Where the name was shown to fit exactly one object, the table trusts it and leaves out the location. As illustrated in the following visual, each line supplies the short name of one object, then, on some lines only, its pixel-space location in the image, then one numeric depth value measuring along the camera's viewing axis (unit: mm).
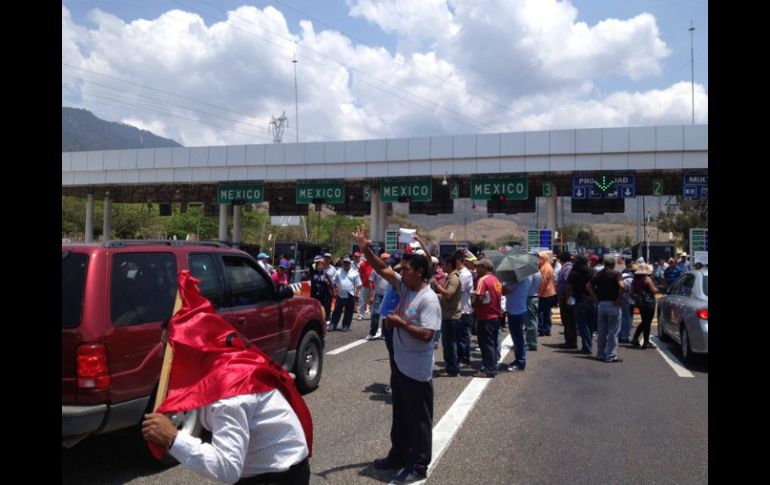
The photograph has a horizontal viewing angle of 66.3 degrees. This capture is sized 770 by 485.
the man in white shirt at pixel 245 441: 2350
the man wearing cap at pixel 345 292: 13891
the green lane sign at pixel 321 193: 28422
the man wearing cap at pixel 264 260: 15643
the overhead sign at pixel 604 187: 25031
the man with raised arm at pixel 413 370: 4598
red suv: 4328
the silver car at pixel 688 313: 9141
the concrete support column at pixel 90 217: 33312
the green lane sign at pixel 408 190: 27062
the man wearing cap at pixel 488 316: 8406
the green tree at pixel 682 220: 60438
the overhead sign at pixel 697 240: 23828
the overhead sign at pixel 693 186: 24516
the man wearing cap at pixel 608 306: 9797
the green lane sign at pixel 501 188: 25672
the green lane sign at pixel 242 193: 29720
